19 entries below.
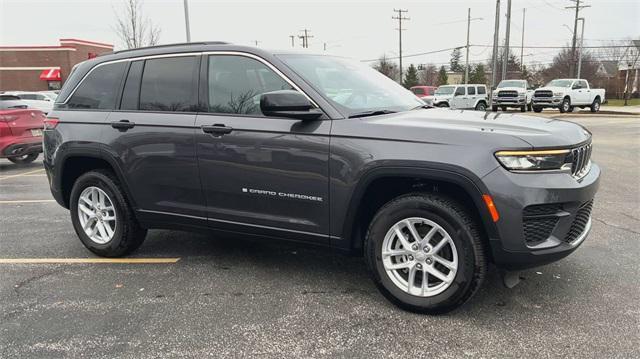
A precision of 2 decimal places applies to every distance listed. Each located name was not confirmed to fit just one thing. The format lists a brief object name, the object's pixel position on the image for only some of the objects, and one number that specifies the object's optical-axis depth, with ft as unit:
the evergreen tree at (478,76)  226.58
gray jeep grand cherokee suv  10.06
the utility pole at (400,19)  197.88
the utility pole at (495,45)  86.01
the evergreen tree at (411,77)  238.07
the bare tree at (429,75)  283.18
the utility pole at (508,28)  88.15
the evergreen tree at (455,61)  341.62
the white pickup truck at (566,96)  94.32
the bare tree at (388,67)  235.32
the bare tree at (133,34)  79.32
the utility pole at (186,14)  67.10
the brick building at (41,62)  154.30
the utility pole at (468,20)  189.91
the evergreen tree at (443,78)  222.69
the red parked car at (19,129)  34.32
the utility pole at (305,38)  243.66
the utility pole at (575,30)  152.05
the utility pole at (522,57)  238.56
